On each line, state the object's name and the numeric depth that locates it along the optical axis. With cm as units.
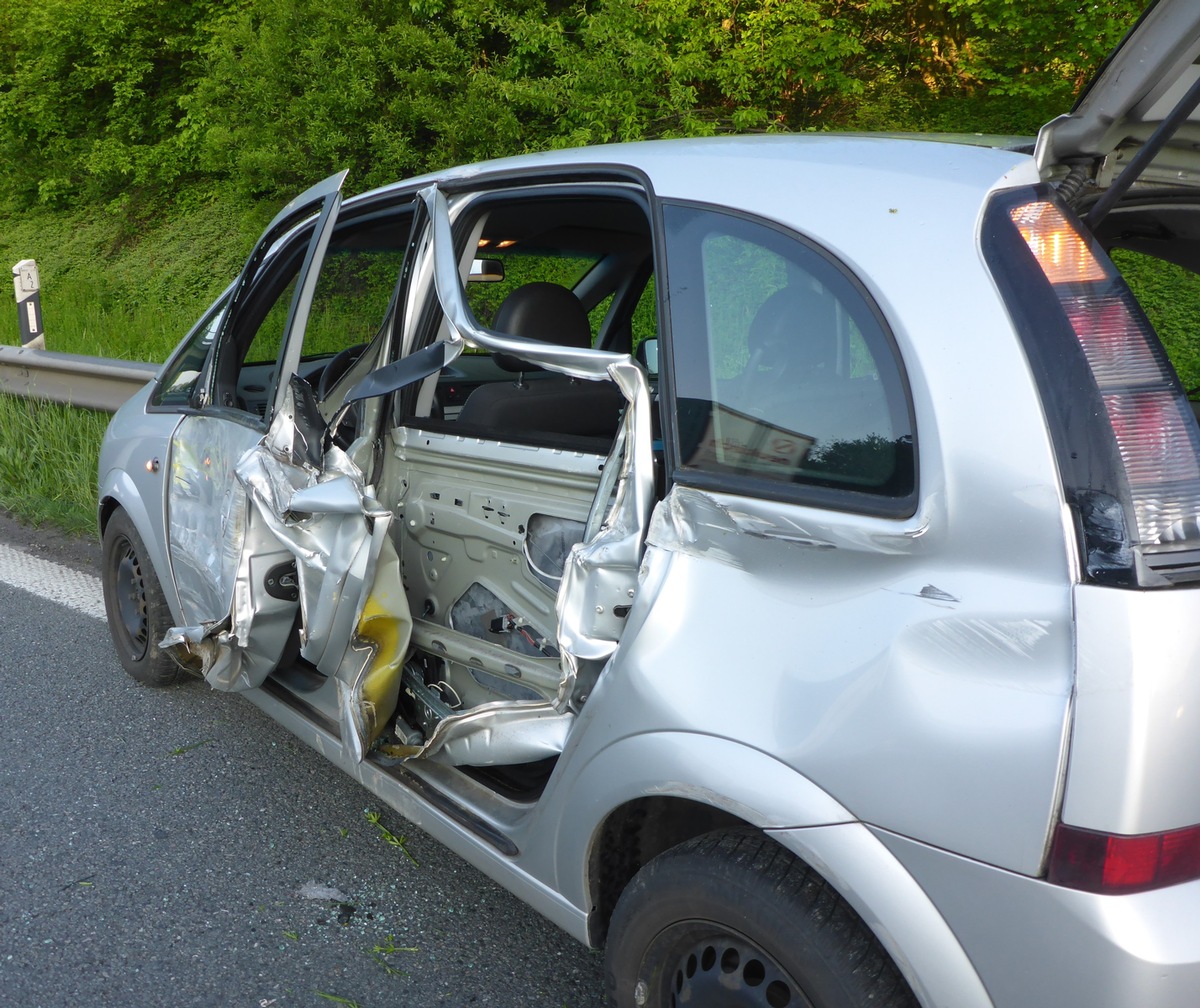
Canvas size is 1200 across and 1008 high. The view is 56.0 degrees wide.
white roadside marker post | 748
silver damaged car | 141
